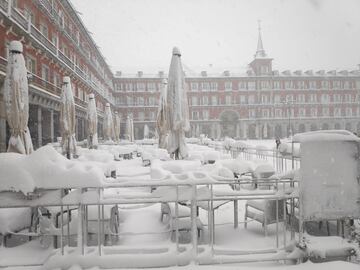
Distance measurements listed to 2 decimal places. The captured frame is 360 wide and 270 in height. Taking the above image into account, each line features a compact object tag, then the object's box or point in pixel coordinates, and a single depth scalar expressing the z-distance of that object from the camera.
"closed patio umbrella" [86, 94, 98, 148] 16.39
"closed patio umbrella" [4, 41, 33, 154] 7.71
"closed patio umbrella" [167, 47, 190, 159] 7.82
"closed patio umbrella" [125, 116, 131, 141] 27.54
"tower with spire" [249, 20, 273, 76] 63.00
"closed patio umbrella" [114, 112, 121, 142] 26.21
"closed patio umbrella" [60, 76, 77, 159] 11.73
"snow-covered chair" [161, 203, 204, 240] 4.32
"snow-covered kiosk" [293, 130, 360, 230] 3.81
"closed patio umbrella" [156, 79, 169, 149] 14.17
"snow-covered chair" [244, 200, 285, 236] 4.47
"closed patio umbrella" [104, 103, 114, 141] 20.96
